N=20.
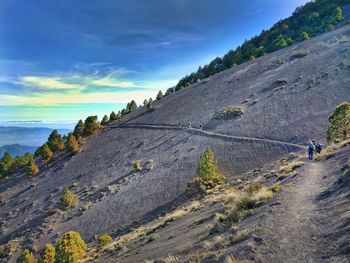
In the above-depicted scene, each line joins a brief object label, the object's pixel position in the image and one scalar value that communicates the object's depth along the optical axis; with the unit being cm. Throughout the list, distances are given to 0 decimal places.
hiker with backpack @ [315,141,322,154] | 3142
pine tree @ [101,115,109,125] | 10938
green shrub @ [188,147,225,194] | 4031
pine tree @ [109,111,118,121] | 10929
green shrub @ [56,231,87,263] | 3362
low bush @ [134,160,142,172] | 5998
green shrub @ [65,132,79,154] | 8637
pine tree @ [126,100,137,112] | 12300
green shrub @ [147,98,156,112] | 9962
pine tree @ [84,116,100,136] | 9838
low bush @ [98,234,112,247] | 3783
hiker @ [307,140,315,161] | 2906
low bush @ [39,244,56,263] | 3925
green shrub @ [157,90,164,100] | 11772
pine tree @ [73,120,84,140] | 9828
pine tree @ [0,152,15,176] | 9794
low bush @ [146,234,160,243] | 2261
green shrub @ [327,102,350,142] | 3528
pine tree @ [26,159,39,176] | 8338
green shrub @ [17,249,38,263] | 4109
